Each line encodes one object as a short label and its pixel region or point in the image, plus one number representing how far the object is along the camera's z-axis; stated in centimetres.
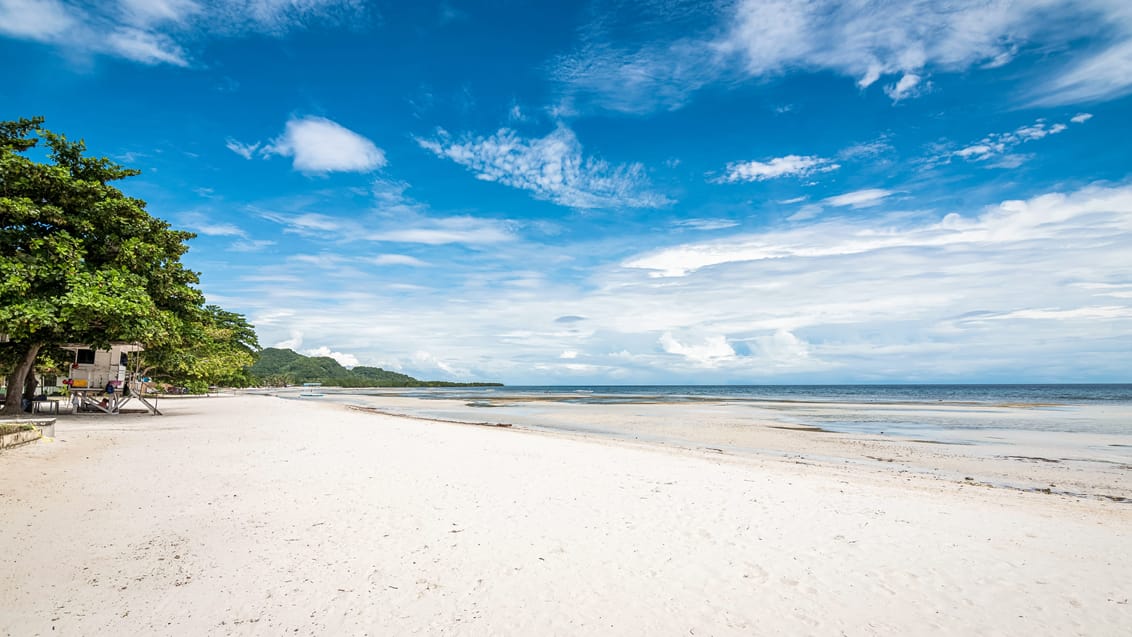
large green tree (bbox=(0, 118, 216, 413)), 1669
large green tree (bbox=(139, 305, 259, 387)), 2483
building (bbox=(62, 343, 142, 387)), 2603
